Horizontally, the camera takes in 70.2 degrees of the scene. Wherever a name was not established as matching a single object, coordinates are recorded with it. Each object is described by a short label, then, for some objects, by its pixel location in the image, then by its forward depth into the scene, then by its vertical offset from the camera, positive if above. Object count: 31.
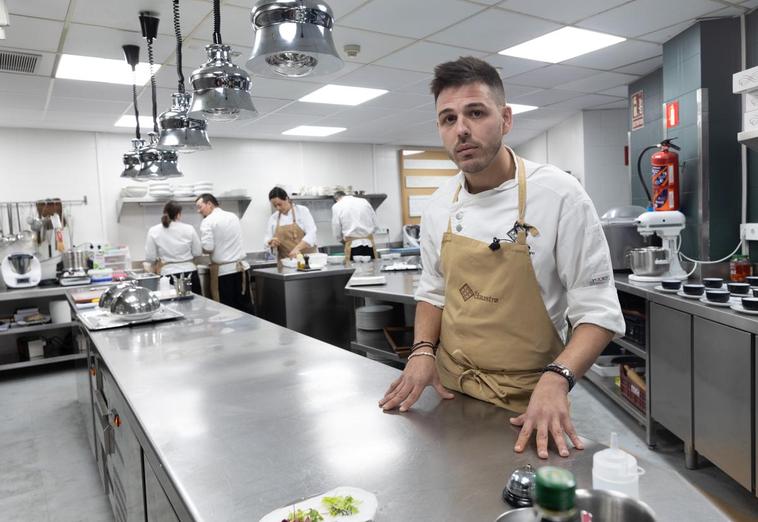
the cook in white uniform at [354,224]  7.00 +0.02
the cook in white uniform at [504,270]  1.37 -0.14
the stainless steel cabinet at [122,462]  1.71 -0.81
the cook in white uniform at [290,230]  6.62 -0.02
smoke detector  4.20 +1.39
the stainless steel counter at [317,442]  0.98 -0.50
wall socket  3.84 -0.18
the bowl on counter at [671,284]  3.11 -0.43
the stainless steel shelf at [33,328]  5.48 -0.89
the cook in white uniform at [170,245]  6.24 -0.12
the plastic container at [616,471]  0.86 -0.42
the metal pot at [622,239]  4.05 -0.21
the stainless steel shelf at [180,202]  6.94 +0.45
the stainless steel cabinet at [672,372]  2.87 -0.91
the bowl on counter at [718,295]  2.59 -0.43
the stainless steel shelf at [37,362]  5.37 -1.23
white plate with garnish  0.90 -0.49
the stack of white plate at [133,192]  6.95 +0.57
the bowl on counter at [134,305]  2.89 -0.37
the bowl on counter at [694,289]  2.85 -0.43
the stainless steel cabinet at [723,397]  2.40 -0.90
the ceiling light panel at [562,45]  4.30 +1.43
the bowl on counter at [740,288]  2.74 -0.42
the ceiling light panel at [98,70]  4.28 +1.40
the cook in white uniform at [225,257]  6.26 -0.29
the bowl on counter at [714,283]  2.96 -0.42
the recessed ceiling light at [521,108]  6.83 +1.41
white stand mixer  3.48 -0.13
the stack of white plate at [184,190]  7.19 +0.59
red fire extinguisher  4.00 +0.23
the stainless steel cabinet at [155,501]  1.31 -0.70
